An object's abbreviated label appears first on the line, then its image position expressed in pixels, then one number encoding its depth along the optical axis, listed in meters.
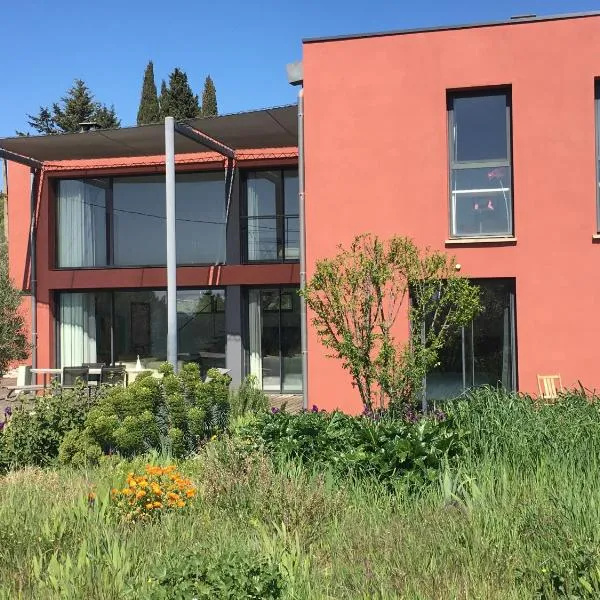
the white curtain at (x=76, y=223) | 15.77
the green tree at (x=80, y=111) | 39.22
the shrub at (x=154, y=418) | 6.49
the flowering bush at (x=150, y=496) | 4.46
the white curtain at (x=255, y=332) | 14.91
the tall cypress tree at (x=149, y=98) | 38.34
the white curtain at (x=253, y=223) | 14.87
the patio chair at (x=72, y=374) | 12.77
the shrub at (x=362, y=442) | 5.23
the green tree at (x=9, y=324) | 13.03
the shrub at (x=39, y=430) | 6.54
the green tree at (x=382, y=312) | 7.41
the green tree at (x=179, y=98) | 37.53
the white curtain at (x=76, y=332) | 15.86
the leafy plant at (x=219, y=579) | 2.84
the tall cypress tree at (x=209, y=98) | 38.84
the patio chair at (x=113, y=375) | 13.41
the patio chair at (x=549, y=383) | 9.15
